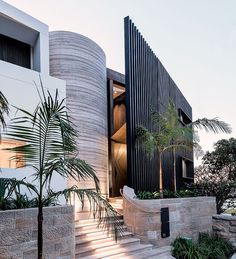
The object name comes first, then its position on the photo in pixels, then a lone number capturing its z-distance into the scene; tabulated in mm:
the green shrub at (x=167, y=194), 7255
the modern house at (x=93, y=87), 6581
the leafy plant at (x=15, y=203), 4210
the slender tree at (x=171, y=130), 7870
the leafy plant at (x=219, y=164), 12286
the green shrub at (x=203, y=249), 6114
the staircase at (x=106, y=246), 5502
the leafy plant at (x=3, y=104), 3075
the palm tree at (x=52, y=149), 3349
